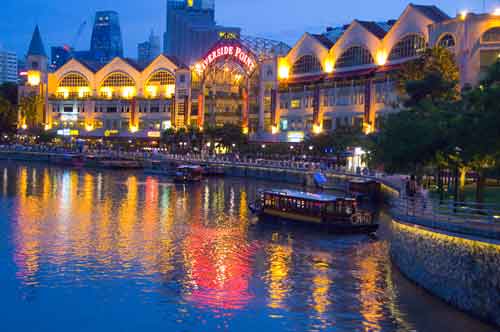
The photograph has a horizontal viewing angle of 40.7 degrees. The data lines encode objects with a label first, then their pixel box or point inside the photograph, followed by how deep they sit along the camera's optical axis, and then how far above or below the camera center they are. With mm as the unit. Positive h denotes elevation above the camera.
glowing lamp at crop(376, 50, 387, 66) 101375 +16092
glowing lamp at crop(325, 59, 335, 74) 112188 +16042
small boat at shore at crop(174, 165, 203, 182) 95875 -2263
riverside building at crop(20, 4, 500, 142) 93625 +14510
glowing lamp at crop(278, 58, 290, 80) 122375 +16656
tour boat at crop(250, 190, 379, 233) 48781 -3781
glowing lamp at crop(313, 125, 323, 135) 110675 +5388
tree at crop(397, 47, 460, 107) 61094 +9733
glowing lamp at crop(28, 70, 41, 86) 166125 +18775
